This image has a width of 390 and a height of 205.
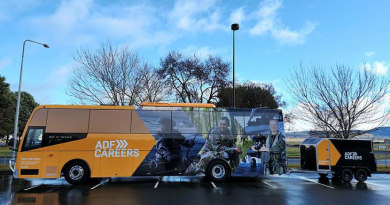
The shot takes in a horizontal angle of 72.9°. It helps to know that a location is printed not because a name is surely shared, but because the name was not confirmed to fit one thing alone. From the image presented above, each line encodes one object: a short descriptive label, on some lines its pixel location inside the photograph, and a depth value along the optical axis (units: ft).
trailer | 41.06
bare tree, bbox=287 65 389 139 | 51.88
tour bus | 35.73
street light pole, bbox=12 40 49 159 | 45.54
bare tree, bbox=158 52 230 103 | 83.66
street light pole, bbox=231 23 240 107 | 53.42
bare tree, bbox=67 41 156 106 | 60.29
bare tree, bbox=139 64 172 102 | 65.41
